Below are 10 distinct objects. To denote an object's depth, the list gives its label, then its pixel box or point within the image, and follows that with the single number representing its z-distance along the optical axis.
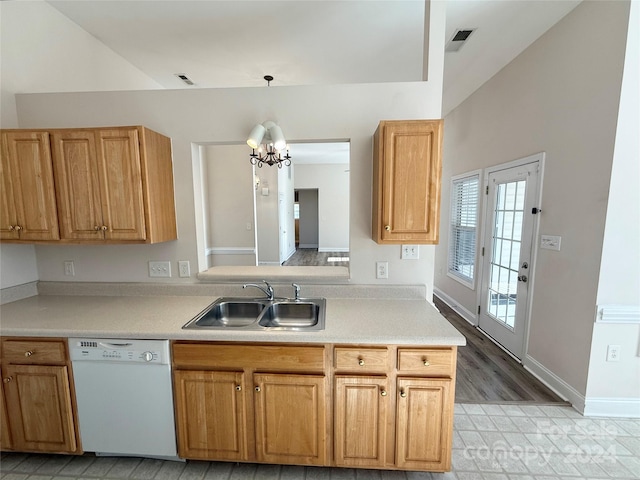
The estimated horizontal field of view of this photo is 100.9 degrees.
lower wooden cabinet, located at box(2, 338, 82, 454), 1.53
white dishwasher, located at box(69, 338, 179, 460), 1.49
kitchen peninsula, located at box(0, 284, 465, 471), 1.42
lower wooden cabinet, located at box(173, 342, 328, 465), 1.46
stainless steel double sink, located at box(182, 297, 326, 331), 1.87
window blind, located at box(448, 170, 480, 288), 3.58
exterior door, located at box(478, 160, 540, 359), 2.59
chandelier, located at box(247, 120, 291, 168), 1.78
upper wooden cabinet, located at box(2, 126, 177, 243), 1.67
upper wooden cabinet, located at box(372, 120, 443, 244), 1.58
